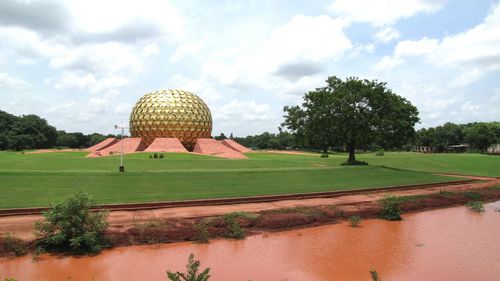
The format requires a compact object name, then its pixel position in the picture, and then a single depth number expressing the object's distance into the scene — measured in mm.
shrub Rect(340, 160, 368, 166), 34225
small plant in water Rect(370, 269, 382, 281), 6718
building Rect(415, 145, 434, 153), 104438
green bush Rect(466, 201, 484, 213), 19453
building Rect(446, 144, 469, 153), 96662
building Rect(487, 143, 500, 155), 90375
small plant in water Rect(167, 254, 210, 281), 6715
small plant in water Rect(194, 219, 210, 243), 13125
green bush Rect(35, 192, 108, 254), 11625
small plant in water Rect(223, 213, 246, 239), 13633
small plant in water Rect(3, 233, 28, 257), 11359
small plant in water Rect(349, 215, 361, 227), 15714
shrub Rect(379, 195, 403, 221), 16953
